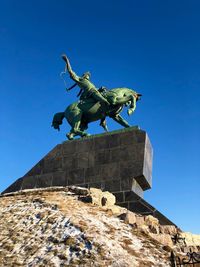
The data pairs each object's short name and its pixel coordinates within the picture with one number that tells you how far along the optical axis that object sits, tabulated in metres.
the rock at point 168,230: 6.36
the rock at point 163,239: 5.77
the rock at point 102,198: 7.04
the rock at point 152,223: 6.15
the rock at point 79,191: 7.30
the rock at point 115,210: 6.49
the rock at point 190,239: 6.61
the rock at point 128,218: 6.13
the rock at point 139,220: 6.24
